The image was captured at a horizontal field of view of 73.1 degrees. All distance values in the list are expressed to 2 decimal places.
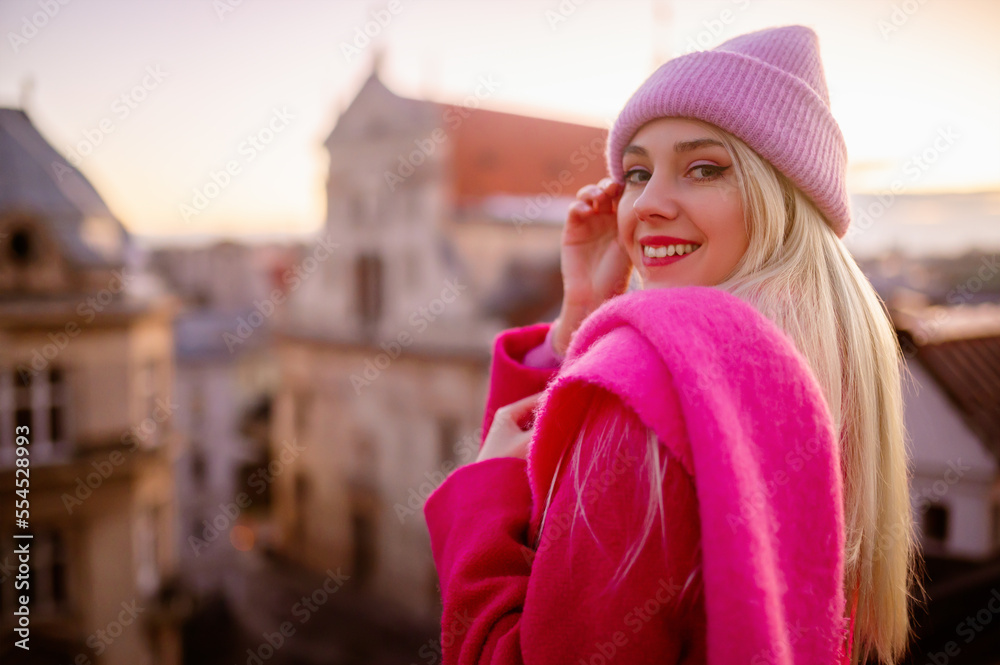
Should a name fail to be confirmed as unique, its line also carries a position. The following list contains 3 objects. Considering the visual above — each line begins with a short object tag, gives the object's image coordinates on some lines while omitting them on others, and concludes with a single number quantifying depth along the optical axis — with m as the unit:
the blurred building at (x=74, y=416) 9.21
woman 1.00
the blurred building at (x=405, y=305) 14.62
